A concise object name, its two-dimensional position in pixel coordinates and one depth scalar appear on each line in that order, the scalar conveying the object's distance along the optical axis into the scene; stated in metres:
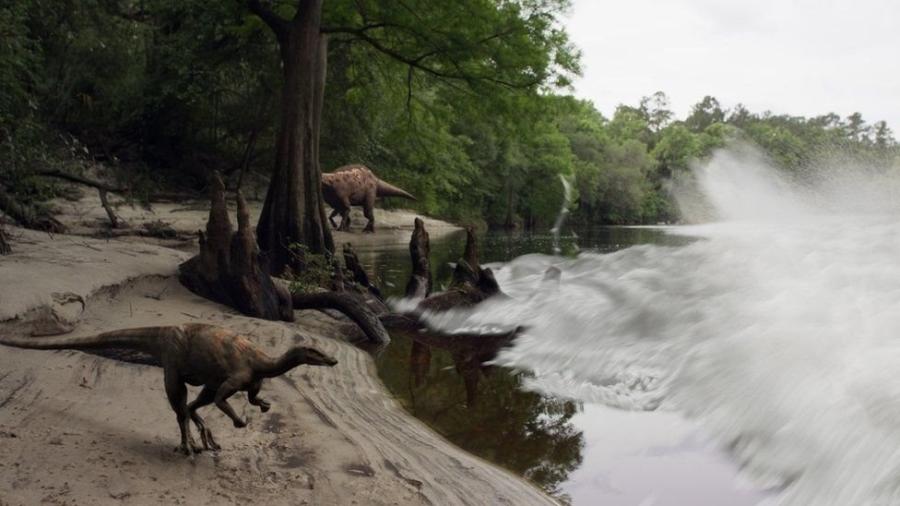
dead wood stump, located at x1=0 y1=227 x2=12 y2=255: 7.25
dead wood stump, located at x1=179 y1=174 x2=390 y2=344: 8.00
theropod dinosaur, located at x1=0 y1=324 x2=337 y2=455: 3.35
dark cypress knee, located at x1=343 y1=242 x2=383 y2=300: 10.17
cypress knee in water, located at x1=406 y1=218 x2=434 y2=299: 10.48
